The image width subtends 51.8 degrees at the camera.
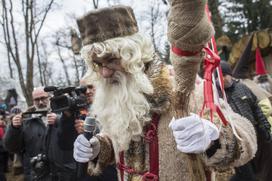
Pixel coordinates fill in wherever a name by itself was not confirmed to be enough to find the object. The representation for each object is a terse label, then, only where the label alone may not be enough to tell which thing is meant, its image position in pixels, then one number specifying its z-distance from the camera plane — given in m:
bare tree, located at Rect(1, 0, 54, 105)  11.31
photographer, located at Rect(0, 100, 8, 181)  4.57
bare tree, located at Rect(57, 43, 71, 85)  21.25
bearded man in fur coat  1.26
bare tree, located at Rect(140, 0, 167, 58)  13.93
